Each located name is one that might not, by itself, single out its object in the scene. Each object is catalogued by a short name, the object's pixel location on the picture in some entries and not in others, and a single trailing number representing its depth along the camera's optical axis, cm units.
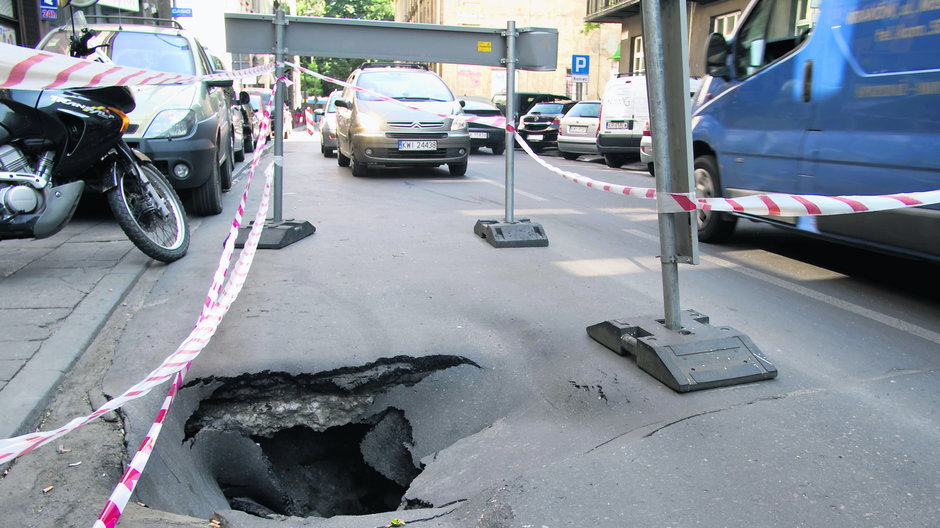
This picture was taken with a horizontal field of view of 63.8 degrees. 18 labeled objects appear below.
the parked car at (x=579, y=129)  1829
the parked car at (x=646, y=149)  1163
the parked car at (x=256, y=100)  2203
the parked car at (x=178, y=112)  706
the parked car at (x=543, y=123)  2183
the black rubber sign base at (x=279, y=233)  629
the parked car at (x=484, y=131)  1841
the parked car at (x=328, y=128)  1639
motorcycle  487
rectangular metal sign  649
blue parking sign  2645
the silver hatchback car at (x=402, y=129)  1168
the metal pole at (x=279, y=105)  643
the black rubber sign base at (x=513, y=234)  662
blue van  459
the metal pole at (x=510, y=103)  633
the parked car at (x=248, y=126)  1550
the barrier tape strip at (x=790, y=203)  362
